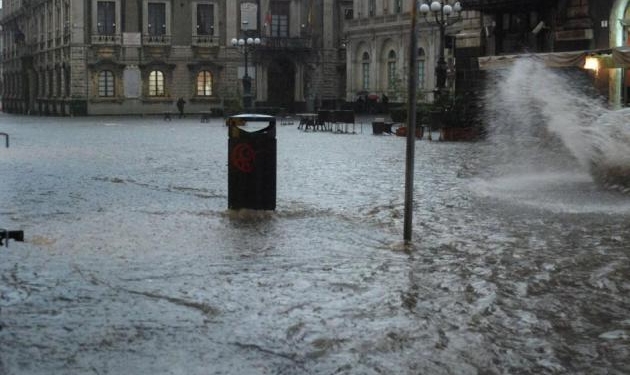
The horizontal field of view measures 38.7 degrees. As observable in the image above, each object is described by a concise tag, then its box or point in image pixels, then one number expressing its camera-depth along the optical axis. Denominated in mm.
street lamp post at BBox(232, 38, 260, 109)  49088
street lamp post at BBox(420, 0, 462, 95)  30369
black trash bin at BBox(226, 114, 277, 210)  10148
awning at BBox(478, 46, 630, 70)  21781
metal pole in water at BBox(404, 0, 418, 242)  8221
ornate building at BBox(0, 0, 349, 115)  58844
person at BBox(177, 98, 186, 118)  55781
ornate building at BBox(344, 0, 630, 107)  26344
